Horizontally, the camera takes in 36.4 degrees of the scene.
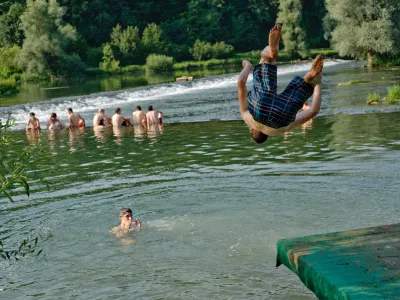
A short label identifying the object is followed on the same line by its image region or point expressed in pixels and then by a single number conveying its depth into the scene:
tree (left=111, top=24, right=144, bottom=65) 89.69
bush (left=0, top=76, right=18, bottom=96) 60.67
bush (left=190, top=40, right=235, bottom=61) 92.38
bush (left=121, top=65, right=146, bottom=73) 85.94
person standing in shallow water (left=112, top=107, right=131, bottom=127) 30.08
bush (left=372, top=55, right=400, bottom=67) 55.44
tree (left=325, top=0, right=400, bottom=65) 51.50
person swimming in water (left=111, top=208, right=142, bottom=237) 12.06
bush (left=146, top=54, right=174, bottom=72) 83.25
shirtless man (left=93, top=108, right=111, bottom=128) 30.62
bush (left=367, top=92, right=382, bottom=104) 30.34
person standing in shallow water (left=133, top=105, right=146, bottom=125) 30.59
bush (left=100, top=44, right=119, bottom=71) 85.59
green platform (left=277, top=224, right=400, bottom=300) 6.12
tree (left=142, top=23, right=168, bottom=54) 91.44
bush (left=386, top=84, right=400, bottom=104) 29.99
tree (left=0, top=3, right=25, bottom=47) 76.56
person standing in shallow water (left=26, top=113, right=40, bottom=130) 31.17
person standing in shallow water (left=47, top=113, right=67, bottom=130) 31.33
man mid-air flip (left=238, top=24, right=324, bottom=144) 7.36
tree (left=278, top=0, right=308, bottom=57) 81.06
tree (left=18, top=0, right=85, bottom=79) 71.19
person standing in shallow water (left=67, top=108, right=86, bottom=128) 31.14
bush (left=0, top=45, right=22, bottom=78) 72.25
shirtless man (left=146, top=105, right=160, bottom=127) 29.86
